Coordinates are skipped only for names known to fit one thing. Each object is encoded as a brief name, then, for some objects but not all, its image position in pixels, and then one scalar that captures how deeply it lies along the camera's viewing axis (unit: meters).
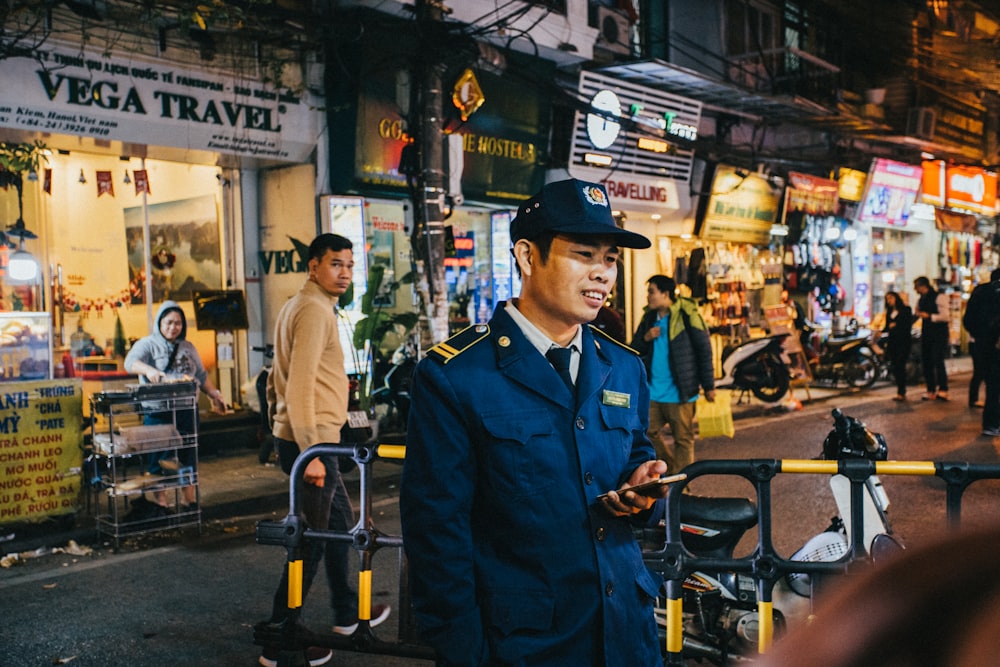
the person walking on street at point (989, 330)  12.27
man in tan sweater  5.13
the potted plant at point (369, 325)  11.79
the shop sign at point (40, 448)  7.61
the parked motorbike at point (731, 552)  4.52
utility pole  10.49
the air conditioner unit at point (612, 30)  16.28
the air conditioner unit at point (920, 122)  23.11
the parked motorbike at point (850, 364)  18.22
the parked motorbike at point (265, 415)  9.59
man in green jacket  8.98
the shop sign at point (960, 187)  24.69
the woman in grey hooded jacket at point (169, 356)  9.25
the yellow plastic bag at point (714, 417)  9.62
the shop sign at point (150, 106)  9.72
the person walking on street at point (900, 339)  16.33
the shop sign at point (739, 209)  18.81
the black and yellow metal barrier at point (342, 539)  4.38
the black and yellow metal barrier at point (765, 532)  3.86
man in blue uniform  2.49
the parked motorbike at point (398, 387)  12.30
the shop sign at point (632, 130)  15.67
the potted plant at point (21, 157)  10.45
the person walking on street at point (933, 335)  16.03
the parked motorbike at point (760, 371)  15.38
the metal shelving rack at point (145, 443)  7.84
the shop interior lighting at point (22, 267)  11.62
